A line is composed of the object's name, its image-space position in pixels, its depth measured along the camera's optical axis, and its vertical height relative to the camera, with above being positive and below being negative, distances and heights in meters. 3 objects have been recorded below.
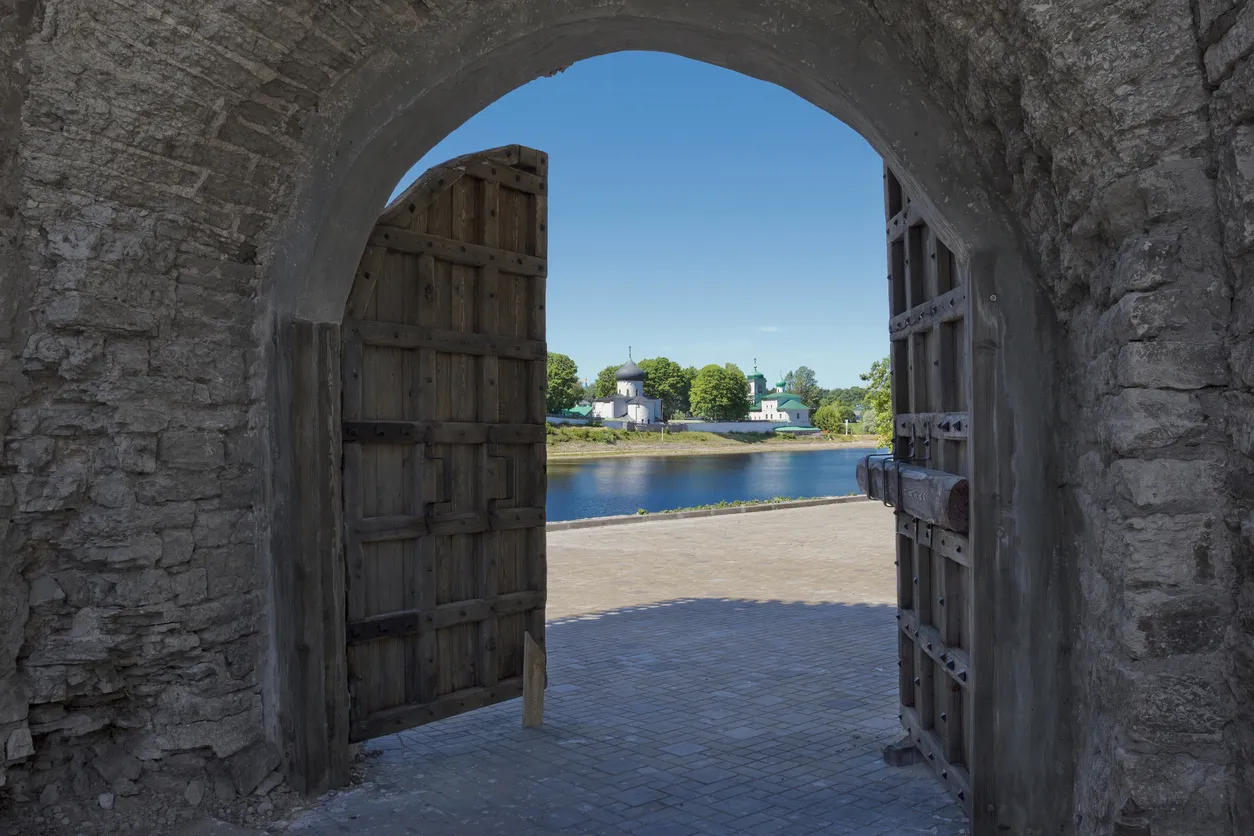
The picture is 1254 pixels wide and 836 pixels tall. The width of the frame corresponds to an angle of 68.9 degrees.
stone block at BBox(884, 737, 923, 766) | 4.51 -1.65
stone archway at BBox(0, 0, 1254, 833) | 2.38 +0.39
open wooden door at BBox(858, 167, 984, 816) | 3.55 -0.28
